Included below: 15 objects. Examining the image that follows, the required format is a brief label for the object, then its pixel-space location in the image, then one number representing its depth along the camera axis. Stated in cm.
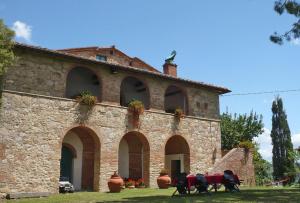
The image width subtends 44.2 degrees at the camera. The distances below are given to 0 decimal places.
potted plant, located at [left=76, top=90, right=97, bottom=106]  1662
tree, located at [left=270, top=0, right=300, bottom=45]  1147
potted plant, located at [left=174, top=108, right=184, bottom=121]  1980
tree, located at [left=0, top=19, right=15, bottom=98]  1314
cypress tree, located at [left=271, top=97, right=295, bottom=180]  3242
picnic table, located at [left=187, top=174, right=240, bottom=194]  1288
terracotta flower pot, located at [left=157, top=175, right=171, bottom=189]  1780
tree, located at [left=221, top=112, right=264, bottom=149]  3262
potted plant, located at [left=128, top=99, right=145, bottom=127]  1811
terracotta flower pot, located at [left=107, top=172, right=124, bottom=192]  1591
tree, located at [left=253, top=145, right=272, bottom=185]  2311
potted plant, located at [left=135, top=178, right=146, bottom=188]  1839
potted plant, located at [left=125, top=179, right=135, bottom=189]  1809
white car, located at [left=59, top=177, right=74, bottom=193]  1575
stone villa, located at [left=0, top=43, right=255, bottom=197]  1484
